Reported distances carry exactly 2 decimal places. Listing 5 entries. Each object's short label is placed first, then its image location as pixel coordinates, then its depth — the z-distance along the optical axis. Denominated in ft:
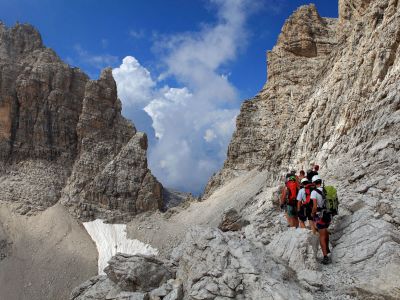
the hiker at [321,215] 34.81
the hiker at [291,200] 42.14
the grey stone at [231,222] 72.33
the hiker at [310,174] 45.04
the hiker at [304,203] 37.86
